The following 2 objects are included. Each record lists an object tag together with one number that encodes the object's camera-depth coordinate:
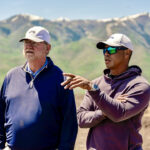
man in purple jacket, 3.29
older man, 3.62
